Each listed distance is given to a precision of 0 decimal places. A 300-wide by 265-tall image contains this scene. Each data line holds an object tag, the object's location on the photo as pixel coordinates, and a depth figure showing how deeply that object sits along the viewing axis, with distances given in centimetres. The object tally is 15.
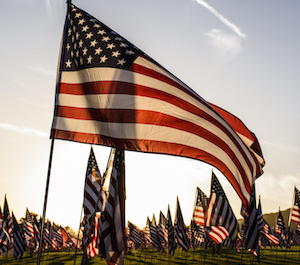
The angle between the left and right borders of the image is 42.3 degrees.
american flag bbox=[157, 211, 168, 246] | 4615
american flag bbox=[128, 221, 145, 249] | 4875
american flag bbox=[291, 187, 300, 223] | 3114
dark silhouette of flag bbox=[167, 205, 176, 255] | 3562
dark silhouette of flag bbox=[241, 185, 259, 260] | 2247
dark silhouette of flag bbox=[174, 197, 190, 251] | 3488
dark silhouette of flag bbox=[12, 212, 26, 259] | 2985
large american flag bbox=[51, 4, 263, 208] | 652
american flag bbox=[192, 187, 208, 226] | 3098
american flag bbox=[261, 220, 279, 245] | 4351
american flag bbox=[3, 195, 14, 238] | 2989
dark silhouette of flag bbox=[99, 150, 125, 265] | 1055
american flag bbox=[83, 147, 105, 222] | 1645
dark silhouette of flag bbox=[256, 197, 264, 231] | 3027
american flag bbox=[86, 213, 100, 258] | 1434
